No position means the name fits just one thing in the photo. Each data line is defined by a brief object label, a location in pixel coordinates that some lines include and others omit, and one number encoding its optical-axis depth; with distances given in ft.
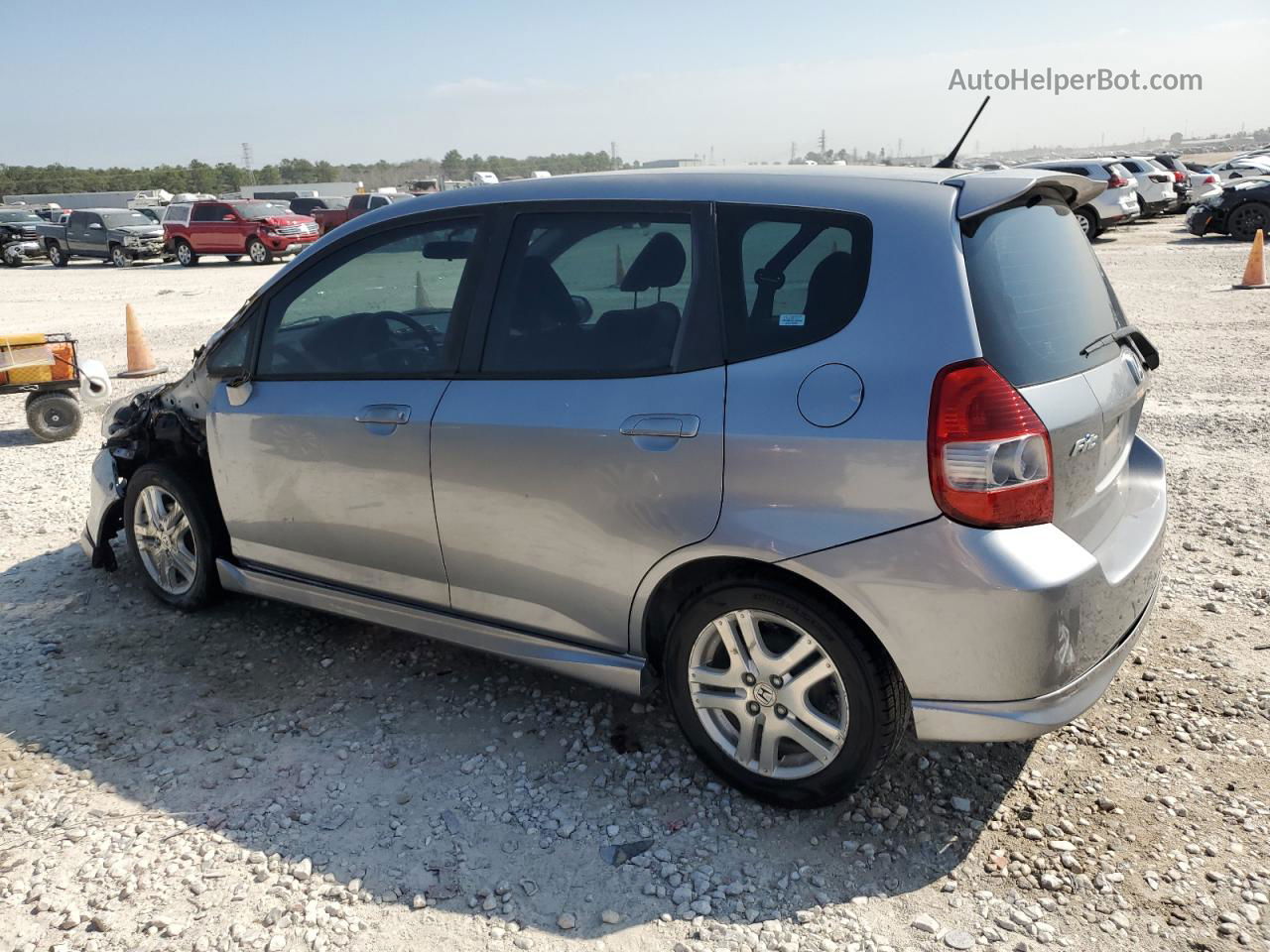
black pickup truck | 100.48
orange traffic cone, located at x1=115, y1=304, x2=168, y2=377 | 38.14
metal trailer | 26.43
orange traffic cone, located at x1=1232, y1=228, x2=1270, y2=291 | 47.32
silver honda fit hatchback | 8.85
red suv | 91.15
